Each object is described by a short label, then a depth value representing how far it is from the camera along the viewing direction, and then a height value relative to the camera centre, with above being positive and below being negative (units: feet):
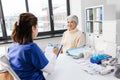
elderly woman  8.00 -0.99
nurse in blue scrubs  4.01 -0.92
